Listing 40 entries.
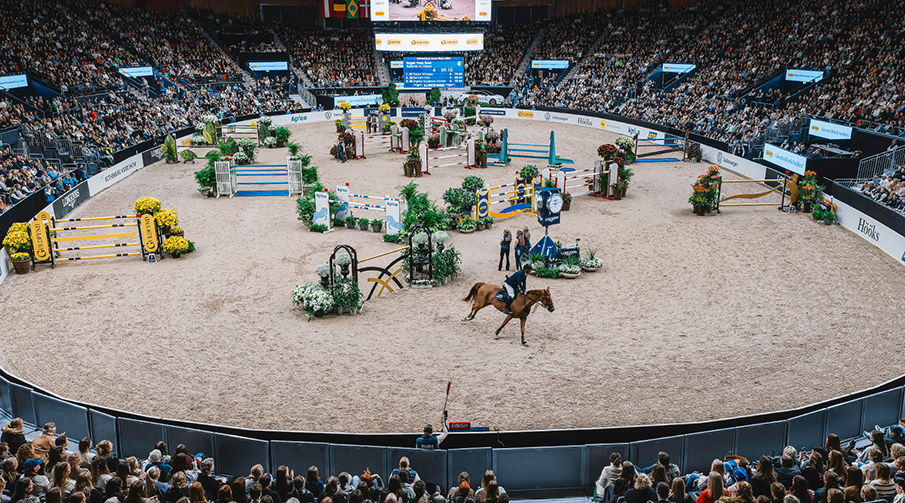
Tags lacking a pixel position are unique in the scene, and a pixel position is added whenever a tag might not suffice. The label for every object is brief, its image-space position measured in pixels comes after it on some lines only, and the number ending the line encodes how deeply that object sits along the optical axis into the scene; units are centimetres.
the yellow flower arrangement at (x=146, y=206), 2055
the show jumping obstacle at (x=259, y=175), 2692
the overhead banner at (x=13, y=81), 3347
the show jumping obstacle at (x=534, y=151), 3234
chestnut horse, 1377
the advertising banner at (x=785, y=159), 2777
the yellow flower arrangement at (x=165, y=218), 2012
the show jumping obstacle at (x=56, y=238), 1902
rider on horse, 1384
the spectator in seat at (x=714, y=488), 736
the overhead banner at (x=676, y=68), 4736
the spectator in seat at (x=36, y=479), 769
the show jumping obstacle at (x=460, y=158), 3053
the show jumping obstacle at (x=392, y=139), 3447
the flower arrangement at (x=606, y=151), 2697
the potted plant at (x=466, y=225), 2230
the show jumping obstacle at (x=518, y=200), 2430
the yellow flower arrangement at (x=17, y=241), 1870
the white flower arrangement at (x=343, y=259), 1576
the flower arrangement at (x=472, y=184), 2284
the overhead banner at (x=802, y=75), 3631
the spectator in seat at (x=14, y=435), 881
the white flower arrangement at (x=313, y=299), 1548
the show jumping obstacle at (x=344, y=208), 2105
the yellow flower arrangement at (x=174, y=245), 1981
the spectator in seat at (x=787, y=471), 796
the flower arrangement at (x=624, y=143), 3159
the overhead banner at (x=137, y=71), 4420
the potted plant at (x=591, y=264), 1861
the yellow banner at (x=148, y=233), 1967
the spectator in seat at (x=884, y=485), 732
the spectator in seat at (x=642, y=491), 745
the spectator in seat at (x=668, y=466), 798
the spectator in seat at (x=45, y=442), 866
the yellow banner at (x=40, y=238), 1894
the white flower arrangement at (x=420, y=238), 1748
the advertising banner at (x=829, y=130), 2950
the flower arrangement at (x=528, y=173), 2505
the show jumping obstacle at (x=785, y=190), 2473
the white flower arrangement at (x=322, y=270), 1584
